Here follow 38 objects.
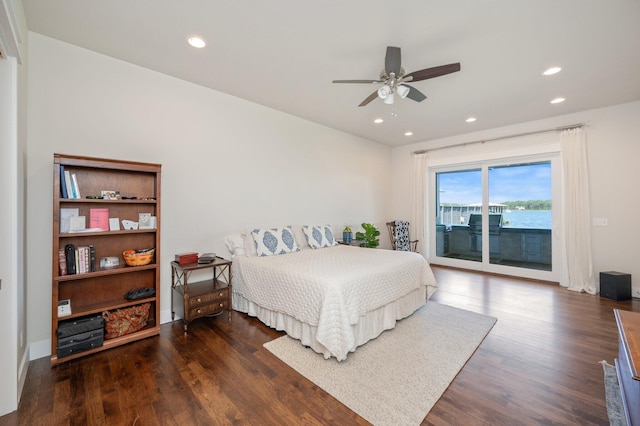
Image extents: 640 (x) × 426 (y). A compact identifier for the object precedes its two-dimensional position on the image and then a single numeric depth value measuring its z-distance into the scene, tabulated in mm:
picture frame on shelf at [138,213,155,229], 2711
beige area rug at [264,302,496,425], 1747
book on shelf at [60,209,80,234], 2332
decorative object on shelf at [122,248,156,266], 2584
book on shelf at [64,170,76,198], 2243
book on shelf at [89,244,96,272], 2371
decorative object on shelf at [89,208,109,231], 2473
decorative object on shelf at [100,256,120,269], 2557
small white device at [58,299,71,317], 2224
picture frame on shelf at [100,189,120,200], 2524
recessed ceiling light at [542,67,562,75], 2894
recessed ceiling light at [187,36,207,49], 2408
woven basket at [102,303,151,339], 2457
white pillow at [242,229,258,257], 3453
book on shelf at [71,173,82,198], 2287
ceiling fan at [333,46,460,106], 2252
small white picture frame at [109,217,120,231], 2588
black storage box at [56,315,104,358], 2162
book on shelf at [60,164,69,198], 2225
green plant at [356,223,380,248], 5070
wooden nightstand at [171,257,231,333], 2709
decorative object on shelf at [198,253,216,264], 2963
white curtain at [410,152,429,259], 5988
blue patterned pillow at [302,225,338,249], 4105
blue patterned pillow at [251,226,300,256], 3449
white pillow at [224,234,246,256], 3471
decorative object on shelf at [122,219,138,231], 2645
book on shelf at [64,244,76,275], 2236
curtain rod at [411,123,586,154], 4238
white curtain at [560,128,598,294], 4141
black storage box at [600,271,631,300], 3693
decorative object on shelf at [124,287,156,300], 2613
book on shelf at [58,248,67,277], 2232
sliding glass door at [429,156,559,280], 4750
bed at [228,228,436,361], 2252
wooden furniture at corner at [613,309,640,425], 1246
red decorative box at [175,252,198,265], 2859
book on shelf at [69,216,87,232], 2305
